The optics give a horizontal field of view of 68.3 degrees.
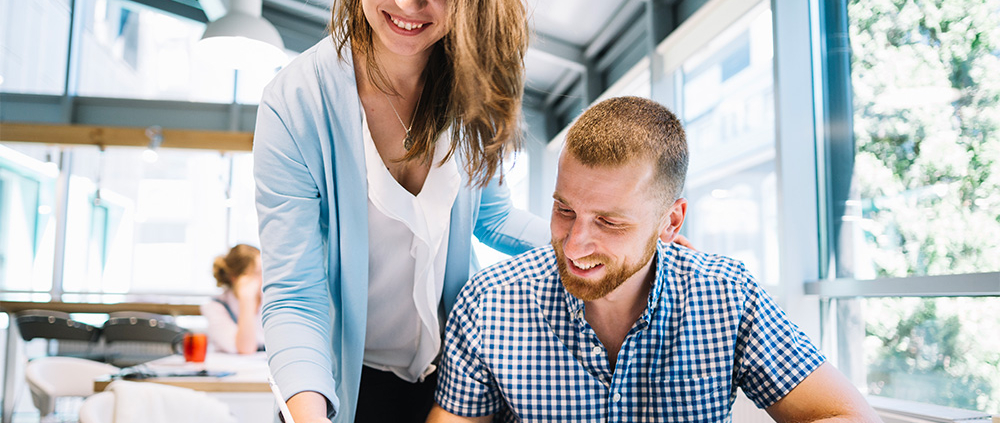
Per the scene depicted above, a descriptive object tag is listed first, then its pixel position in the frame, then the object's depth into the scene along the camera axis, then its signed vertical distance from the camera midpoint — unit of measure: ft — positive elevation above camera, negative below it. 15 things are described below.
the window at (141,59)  24.32 +6.80
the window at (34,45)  22.18 +6.68
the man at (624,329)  4.03 -0.34
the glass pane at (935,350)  7.13 -0.82
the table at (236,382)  7.90 -1.34
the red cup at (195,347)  9.53 -1.09
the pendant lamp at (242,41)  13.19 +4.00
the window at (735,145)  11.30 +2.13
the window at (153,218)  23.47 +1.43
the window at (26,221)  21.27 +1.17
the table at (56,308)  18.44 -1.25
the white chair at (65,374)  11.38 -1.82
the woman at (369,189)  3.42 +0.41
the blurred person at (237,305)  11.85 -0.72
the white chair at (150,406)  6.30 -1.31
